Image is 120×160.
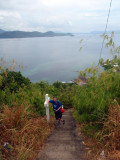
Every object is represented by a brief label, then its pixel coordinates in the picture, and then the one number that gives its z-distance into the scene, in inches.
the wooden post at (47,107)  185.3
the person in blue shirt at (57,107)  201.5
